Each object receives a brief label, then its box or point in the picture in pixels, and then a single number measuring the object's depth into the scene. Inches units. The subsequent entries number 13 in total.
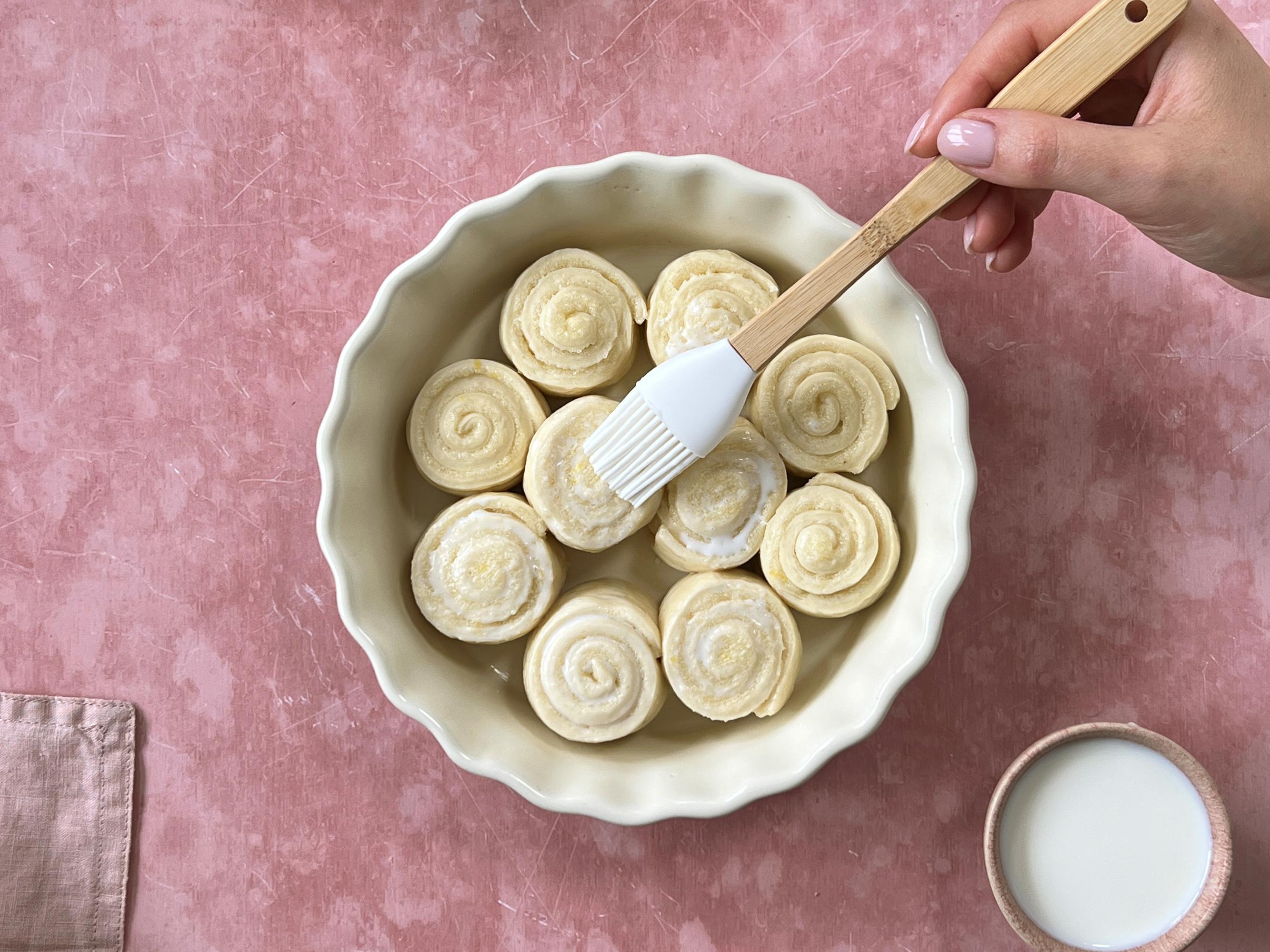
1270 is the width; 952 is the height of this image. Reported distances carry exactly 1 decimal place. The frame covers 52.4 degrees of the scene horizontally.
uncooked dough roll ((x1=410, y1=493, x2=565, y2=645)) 21.0
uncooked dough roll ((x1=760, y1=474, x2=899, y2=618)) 20.9
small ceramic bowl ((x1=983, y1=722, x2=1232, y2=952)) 20.8
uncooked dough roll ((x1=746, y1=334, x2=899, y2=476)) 21.1
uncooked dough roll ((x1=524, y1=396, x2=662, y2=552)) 21.0
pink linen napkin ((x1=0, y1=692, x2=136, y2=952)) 23.0
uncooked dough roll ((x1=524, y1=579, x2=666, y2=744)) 21.1
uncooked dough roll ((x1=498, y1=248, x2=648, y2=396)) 20.9
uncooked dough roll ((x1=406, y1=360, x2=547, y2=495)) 21.3
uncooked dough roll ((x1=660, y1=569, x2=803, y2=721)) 21.1
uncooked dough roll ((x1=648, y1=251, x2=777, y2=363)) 20.9
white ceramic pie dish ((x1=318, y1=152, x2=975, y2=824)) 20.4
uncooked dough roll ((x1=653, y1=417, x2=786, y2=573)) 21.1
